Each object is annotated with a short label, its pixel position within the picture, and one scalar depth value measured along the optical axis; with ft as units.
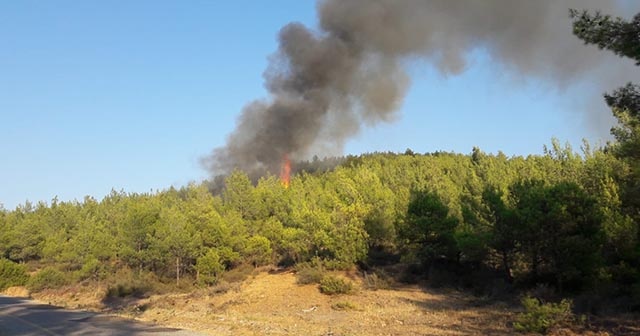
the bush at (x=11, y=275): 179.32
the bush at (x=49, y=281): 168.86
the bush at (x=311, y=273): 104.83
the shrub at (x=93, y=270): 158.10
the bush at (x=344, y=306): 76.48
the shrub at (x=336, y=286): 93.35
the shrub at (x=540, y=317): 49.14
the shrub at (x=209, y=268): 129.08
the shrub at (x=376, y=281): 101.71
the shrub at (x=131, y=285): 126.82
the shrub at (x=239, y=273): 128.26
